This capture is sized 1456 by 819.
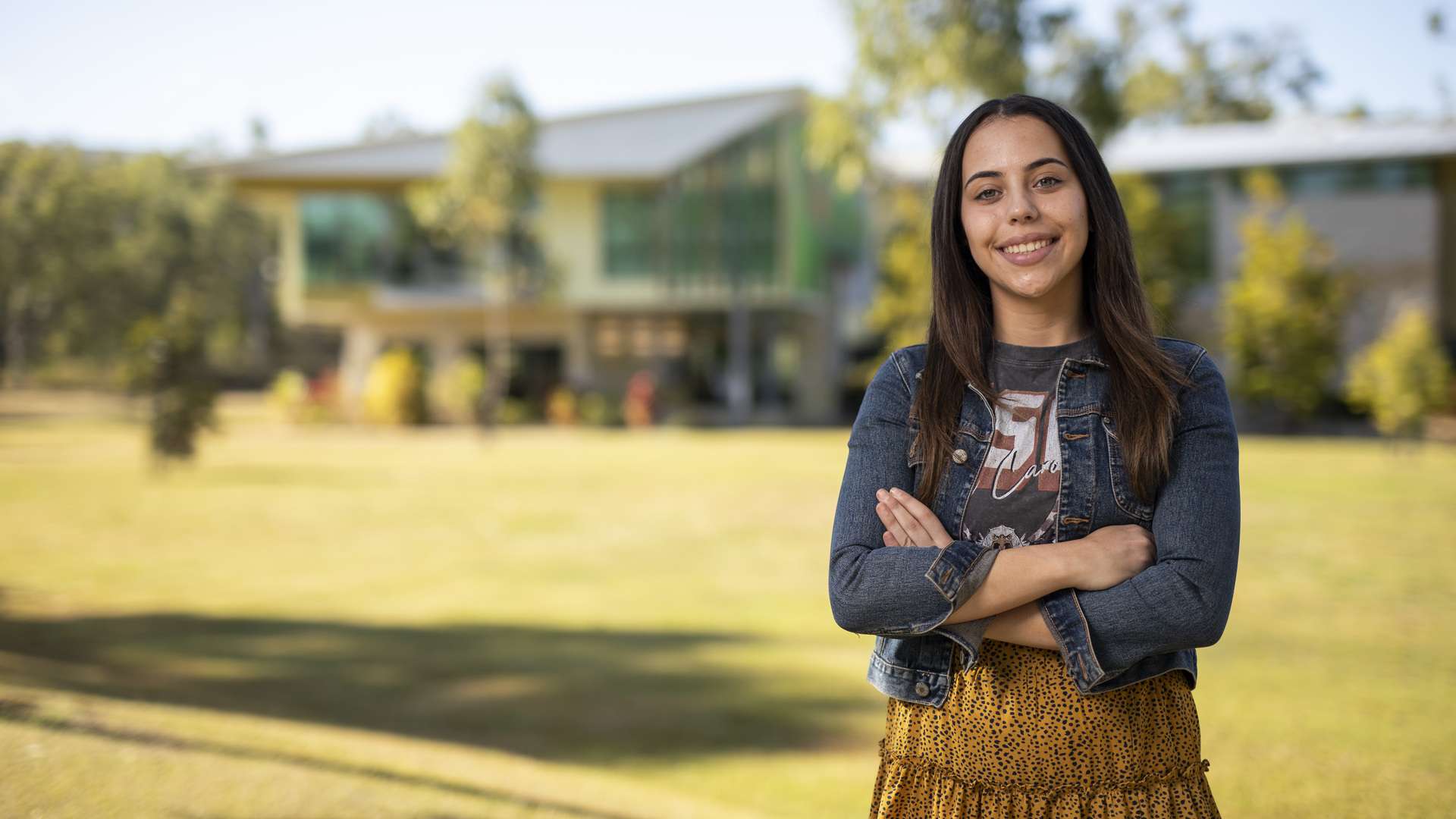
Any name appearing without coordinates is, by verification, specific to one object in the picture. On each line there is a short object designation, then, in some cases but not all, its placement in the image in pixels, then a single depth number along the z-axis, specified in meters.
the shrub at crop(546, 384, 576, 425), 30.50
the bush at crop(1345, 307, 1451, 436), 21.06
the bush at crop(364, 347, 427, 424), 29.86
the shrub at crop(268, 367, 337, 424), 30.89
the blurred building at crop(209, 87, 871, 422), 31.12
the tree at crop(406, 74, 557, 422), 27.33
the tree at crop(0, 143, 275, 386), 13.53
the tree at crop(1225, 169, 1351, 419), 26.84
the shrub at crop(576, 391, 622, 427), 30.08
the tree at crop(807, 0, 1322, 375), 19.47
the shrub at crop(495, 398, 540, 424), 31.38
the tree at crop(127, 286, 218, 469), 18.27
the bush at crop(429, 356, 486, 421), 30.27
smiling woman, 2.04
